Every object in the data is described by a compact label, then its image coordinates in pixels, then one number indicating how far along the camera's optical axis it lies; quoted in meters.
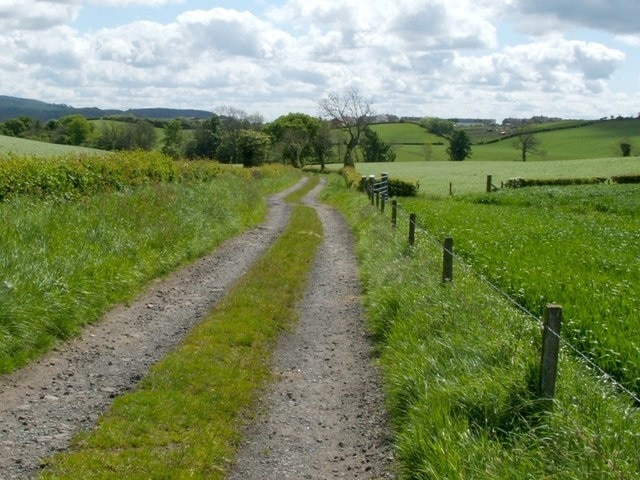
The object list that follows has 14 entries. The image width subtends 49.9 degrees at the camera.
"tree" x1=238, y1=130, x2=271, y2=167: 93.88
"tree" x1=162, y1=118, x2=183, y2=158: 103.20
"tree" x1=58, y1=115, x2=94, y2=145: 100.12
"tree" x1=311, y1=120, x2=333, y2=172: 110.19
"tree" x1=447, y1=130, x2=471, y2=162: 123.31
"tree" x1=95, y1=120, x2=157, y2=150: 92.00
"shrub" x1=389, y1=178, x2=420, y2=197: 44.07
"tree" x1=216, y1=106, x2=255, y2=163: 105.31
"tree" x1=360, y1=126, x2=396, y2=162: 126.69
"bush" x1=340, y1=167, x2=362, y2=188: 46.84
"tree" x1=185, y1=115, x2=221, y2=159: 106.81
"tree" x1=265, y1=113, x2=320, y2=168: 113.50
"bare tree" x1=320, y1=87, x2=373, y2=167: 98.06
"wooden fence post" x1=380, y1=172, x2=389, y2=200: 31.52
